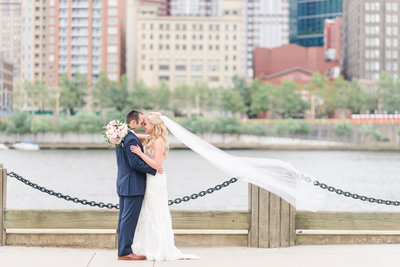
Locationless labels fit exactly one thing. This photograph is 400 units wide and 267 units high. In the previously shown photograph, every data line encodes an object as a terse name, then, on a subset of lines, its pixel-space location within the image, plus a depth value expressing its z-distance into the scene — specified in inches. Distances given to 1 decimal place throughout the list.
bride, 326.3
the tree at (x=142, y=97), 5000.0
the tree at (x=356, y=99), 4869.6
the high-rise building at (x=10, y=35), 6998.0
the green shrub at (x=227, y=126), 4694.9
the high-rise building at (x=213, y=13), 7673.7
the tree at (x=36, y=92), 5152.6
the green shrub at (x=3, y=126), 4758.9
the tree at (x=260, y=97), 4906.5
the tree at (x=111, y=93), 5029.5
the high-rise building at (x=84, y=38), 5880.9
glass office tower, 7327.8
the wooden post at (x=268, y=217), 353.7
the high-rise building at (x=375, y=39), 6190.9
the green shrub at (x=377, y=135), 4616.1
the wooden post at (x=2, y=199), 357.7
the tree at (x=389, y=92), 4894.2
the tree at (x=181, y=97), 5132.9
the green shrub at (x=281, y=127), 4670.3
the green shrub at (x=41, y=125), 4608.8
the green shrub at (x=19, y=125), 4667.8
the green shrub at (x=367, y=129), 4601.4
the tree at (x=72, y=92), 5068.9
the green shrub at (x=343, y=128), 4598.9
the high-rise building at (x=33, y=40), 5964.6
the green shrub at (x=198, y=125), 4670.3
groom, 323.3
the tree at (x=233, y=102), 4916.3
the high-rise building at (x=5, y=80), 5754.9
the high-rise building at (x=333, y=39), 6289.4
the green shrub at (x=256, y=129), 4700.3
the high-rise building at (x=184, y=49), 6082.7
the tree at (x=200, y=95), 5113.2
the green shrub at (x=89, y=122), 4589.1
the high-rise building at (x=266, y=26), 7273.6
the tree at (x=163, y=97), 5027.1
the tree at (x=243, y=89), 5132.9
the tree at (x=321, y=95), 4886.8
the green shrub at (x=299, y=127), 4633.4
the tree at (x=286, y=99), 4869.6
